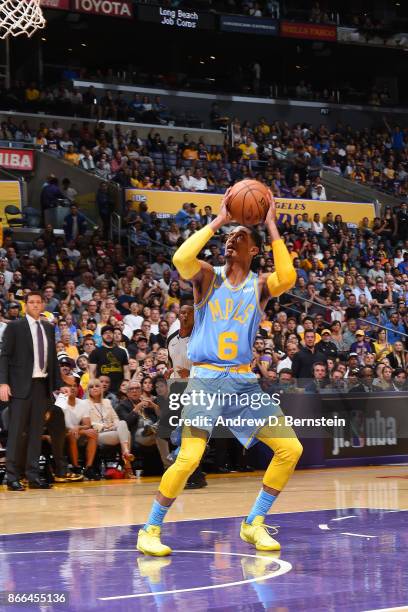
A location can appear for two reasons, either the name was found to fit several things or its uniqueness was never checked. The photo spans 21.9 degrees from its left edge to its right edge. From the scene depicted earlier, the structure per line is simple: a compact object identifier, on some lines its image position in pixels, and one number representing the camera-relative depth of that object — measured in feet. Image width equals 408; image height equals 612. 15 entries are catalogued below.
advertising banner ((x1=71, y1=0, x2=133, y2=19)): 97.25
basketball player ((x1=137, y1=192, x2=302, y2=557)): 22.93
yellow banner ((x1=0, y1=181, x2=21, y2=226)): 74.33
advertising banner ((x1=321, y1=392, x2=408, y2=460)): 47.97
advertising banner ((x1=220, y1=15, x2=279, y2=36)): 110.11
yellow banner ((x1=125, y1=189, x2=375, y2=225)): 78.48
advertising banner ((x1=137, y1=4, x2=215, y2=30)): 103.09
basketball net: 34.24
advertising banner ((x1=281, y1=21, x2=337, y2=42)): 112.88
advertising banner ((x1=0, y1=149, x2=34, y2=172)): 78.38
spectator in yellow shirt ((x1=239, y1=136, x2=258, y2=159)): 97.45
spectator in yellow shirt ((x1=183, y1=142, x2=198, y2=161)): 91.09
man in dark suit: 36.65
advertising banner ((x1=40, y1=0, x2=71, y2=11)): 92.90
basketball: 22.88
